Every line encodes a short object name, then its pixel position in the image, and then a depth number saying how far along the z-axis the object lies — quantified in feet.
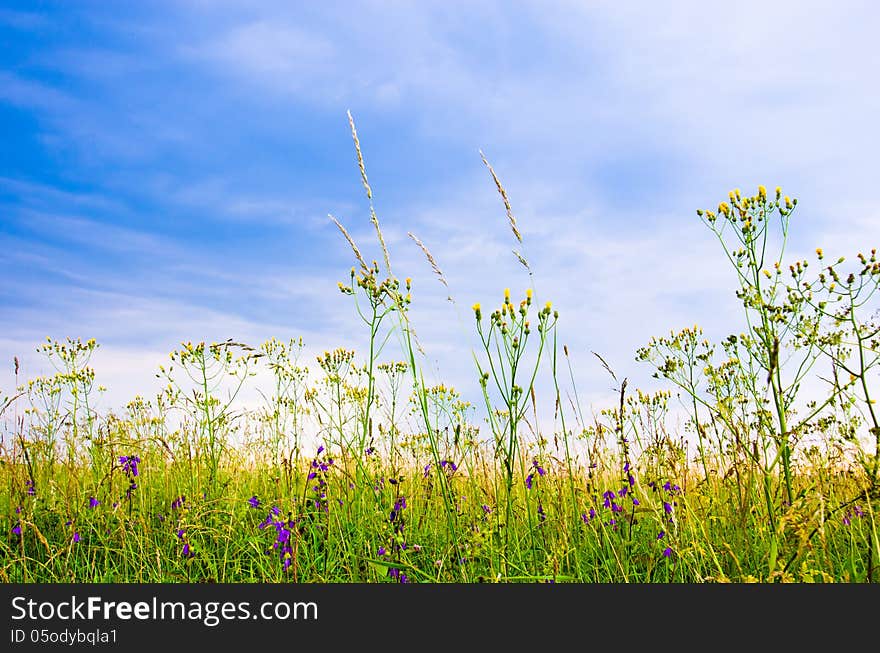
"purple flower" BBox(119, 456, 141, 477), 13.50
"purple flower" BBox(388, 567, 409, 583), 10.42
